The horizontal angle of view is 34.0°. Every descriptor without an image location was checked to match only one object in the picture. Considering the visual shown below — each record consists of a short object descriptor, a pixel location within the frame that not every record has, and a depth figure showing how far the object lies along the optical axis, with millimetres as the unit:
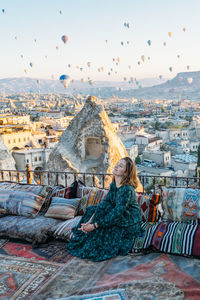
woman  3102
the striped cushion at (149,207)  3521
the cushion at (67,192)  4125
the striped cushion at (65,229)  3480
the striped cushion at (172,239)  2963
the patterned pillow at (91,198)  3844
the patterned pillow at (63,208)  3850
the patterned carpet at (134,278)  2395
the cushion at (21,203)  4012
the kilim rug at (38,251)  3164
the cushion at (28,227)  3506
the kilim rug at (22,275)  2564
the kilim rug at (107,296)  2340
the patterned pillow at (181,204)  3332
